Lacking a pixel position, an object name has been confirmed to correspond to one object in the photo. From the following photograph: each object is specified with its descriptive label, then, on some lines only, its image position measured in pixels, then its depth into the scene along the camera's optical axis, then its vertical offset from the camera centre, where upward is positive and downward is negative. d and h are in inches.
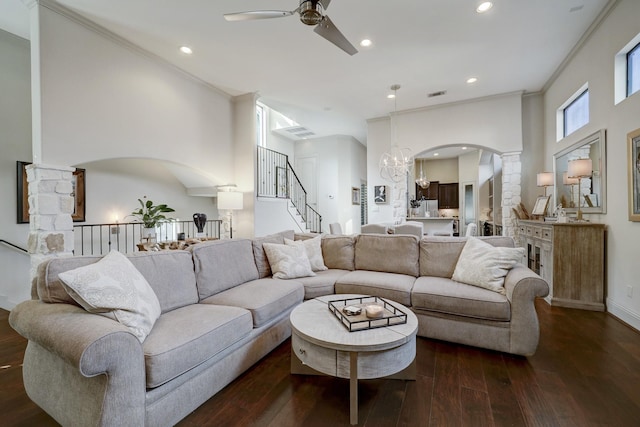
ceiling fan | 83.7 +63.4
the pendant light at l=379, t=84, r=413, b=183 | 223.0 +39.4
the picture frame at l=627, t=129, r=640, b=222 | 107.6 +14.6
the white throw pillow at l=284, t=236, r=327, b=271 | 130.8 -19.6
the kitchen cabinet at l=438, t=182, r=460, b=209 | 427.8 +21.6
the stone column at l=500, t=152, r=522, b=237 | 210.5 +17.3
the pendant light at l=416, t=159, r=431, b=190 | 333.7 +33.3
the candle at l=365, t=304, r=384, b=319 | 71.9 -26.4
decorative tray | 69.1 -28.3
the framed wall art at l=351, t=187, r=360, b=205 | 346.0 +18.3
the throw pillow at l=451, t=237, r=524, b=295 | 97.5 -20.2
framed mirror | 131.7 +15.1
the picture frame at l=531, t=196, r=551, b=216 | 184.3 +2.6
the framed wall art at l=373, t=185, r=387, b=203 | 256.1 +15.5
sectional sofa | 51.8 -28.8
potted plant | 165.9 -6.0
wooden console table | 130.2 -26.4
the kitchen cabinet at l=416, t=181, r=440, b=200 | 438.0 +29.7
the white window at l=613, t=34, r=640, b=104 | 114.1 +58.6
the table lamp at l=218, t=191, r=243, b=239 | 195.6 +7.0
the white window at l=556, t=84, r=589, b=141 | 153.0 +58.6
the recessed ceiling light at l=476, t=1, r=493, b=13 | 117.0 +86.9
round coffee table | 62.1 -32.9
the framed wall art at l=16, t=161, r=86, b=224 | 144.1 +8.4
